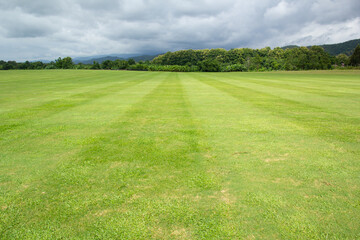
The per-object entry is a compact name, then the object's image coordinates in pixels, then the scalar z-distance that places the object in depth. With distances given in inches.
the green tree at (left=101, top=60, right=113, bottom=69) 4214.8
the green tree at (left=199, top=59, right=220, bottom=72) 3769.7
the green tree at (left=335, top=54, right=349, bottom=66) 4214.6
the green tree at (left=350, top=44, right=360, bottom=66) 3152.8
